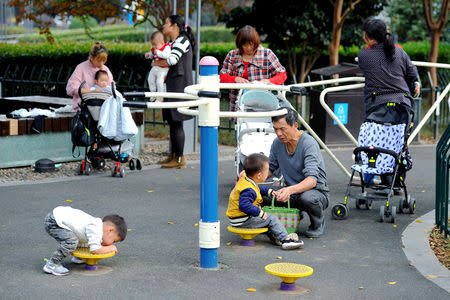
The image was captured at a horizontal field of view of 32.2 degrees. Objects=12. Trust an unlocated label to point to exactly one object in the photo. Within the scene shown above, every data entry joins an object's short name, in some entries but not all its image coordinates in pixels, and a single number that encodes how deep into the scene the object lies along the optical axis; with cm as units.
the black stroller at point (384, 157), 786
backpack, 991
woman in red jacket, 913
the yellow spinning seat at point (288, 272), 538
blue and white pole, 570
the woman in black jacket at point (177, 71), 1057
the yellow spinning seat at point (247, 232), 661
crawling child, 567
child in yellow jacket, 650
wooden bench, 1047
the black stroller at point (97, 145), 998
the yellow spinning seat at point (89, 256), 571
